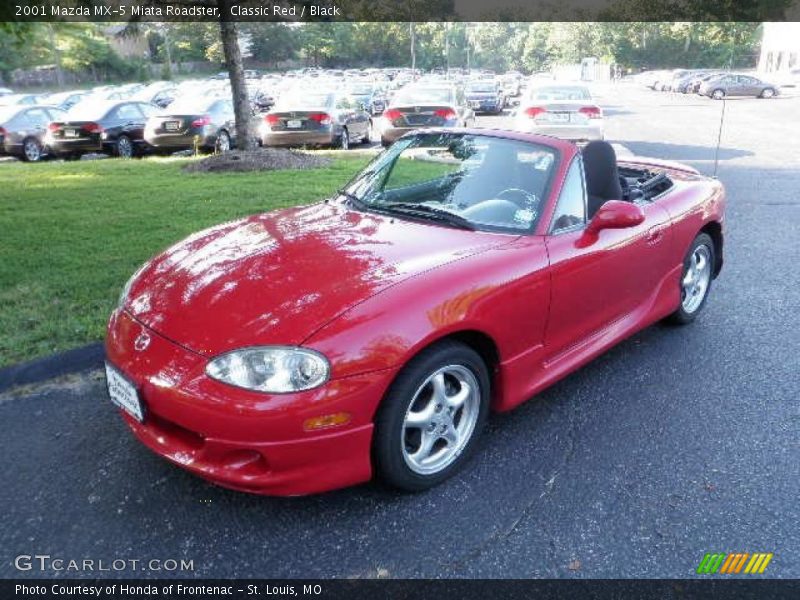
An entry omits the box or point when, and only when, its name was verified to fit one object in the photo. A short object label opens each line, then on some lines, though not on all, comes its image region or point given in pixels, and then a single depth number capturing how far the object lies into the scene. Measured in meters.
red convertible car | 2.47
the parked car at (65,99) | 27.11
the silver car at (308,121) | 14.38
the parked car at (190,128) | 14.45
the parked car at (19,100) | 24.48
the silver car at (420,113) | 14.18
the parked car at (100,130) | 14.79
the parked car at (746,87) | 36.53
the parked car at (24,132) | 15.11
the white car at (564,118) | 13.07
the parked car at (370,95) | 29.31
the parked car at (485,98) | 28.91
